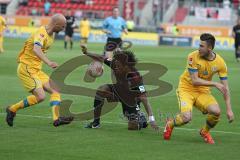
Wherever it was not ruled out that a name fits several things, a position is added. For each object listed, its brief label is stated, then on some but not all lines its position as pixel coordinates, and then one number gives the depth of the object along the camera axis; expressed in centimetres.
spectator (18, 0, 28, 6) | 6875
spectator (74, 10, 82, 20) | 6444
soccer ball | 1352
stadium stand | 6575
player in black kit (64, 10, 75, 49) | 4503
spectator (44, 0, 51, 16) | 6500
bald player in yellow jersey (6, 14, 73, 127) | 1285
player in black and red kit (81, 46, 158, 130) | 1306
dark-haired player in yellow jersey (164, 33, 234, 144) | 1159
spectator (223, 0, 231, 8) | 6093
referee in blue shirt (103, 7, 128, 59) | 3180
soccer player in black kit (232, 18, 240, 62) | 3773
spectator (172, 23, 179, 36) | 5769
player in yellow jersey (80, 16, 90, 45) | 4925
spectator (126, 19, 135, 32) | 5738
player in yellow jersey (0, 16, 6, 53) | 3212
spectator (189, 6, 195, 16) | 6211
